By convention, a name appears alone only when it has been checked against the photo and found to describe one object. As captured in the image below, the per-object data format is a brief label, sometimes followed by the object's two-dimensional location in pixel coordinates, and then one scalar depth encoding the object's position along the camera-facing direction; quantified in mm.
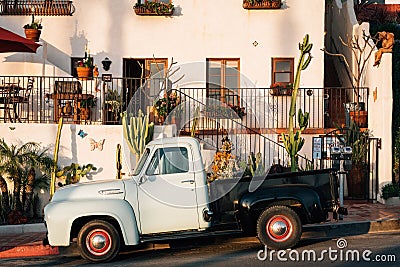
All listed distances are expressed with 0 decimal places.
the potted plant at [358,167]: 16344
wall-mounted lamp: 18481
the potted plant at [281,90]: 18297
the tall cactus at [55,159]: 14453
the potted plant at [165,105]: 16703
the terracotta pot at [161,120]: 16680
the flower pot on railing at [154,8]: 18594
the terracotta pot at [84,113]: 16500
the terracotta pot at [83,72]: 17359
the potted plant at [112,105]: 16375
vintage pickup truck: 10664
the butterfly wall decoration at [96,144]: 15109
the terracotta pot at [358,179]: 16359
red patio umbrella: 14415
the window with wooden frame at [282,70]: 18797
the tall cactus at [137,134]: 14820
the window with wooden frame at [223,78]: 18531
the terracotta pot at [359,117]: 17000
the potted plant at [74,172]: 14867
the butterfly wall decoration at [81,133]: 15086
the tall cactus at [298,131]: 15727
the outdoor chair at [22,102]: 16297
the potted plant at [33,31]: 17859
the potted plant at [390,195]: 15750
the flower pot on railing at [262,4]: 18516
